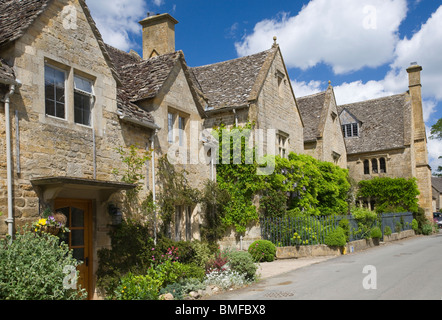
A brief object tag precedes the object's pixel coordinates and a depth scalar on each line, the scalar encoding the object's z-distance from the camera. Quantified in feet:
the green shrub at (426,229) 106.83
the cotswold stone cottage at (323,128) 87.10
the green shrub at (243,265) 38.34
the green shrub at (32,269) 22.03
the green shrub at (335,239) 58.23
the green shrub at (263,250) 53.67
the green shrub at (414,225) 103.45
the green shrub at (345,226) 63.62
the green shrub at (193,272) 35.45
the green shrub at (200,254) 39.96
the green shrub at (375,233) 73.09
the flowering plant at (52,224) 25.80
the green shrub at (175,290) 31.54
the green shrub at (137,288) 28.91
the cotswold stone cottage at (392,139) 113.80
